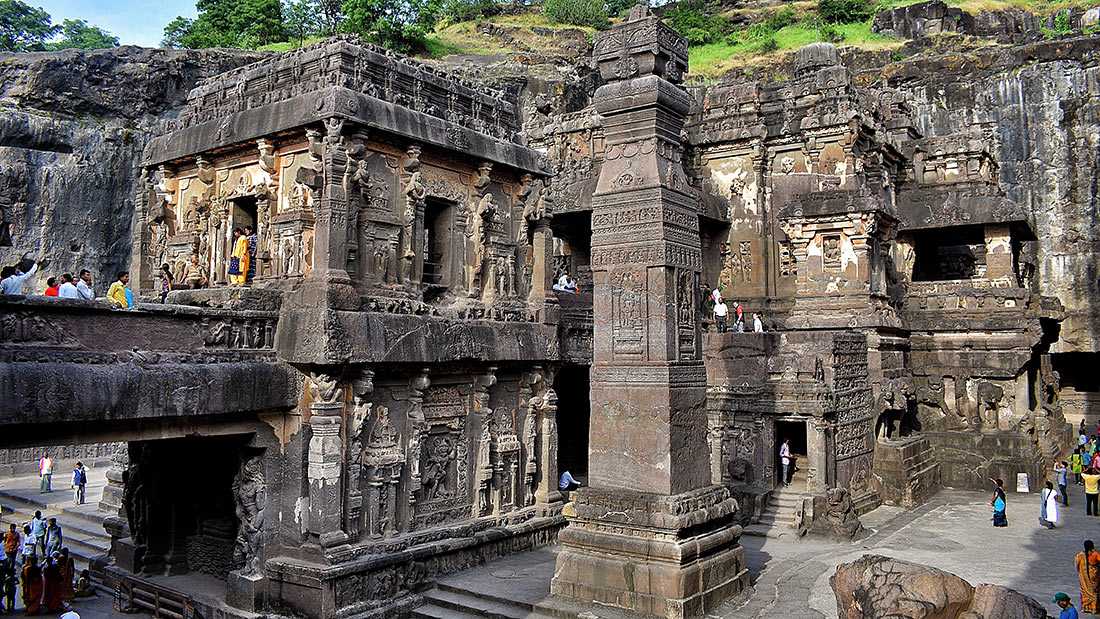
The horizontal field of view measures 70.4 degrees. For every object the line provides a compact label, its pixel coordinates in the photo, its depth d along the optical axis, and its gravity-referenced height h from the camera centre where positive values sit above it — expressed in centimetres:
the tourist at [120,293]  1167 +102
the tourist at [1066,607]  802 -252
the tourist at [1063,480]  1819 -275
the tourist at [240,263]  1263 +159
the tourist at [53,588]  1291 -375
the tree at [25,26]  4900 +2223
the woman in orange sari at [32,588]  1296 -378
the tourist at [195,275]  1328 +147
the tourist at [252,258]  1275 +168
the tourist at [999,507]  1523 -282
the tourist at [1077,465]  2114 -278
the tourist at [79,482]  2011 -316
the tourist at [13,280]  952 +100
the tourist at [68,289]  1052 +97
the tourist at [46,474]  2156 -314
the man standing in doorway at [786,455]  1686 -200
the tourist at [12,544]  1375 -330
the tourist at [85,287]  1078 +102
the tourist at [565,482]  1767 -275
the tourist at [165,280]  1316 +142
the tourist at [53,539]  1446 -333
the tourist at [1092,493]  1664 -277
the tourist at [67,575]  1308 -361
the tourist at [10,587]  1313 -381
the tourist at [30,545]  1447 -342
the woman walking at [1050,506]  1524 -281
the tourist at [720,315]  2019 +122
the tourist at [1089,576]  1005 -275
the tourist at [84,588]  1362 -398
